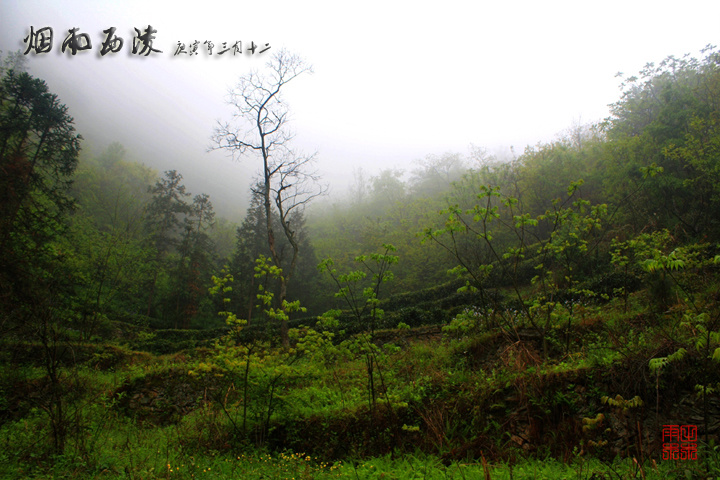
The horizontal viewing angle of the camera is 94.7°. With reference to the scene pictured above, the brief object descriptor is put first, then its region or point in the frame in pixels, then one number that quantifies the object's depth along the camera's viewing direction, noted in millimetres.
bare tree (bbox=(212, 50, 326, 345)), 14195
